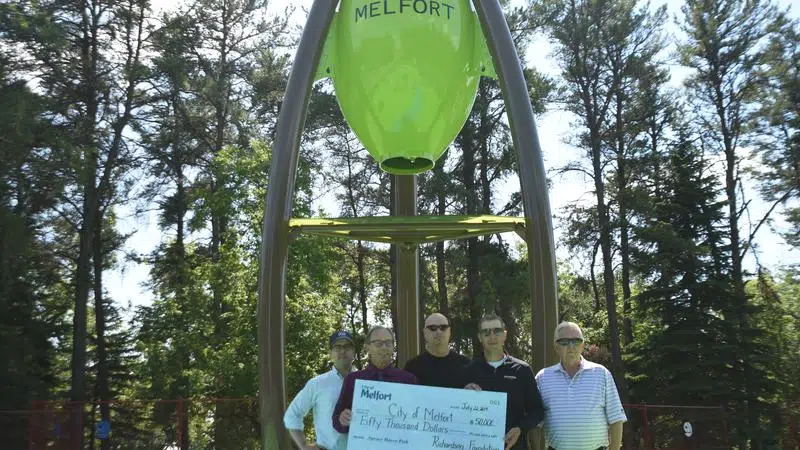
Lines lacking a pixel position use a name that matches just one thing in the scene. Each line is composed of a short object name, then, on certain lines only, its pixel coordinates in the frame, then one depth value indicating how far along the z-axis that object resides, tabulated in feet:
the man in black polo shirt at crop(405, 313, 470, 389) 12.75
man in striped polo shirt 12.80
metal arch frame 15.40
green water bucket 16.34
